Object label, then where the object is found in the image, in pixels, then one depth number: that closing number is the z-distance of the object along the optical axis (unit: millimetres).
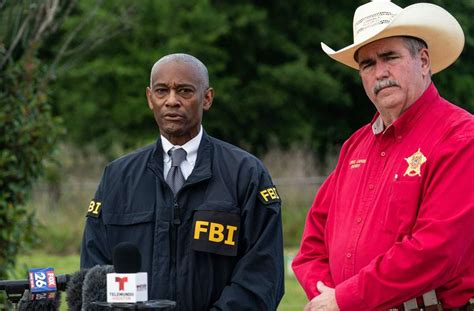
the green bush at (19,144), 8734
